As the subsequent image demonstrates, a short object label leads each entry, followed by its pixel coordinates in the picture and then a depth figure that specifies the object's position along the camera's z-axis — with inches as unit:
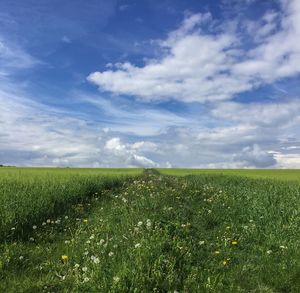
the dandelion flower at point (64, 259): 263.7
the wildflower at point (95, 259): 241.3
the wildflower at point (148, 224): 310.6
